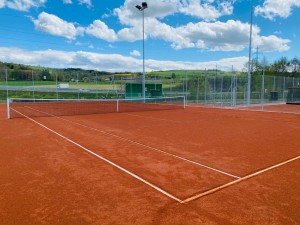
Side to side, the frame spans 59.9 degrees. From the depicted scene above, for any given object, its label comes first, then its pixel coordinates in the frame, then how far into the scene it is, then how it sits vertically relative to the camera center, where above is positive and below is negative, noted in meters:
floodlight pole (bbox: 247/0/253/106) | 22.80 +1.45
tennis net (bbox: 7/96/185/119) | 18.05 -1.38
